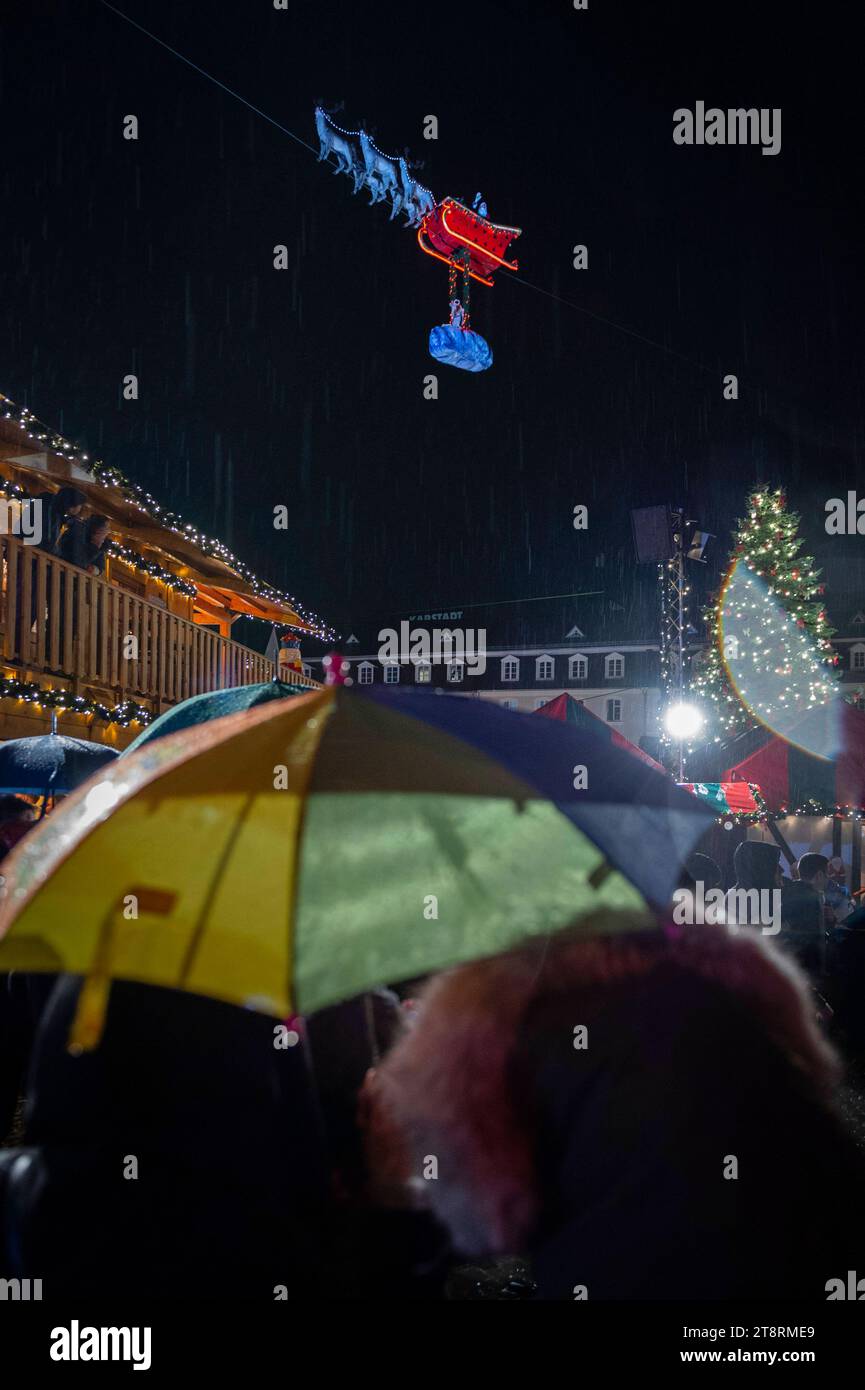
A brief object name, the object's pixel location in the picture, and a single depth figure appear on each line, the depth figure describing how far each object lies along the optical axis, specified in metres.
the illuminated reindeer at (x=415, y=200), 14.49
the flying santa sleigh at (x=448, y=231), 13.52
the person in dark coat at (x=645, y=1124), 1.60
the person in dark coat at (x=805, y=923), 7.14
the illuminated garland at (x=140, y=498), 10.60
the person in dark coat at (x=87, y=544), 12.74
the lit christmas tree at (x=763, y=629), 31.14
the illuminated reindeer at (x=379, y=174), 13.50
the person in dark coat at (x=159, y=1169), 1.80
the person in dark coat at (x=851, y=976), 5.71
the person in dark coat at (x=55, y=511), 12.00
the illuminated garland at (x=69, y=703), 9.80
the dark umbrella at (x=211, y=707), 3.49
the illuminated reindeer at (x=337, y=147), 12.66
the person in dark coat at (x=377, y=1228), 1.91
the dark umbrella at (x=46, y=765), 7.41
